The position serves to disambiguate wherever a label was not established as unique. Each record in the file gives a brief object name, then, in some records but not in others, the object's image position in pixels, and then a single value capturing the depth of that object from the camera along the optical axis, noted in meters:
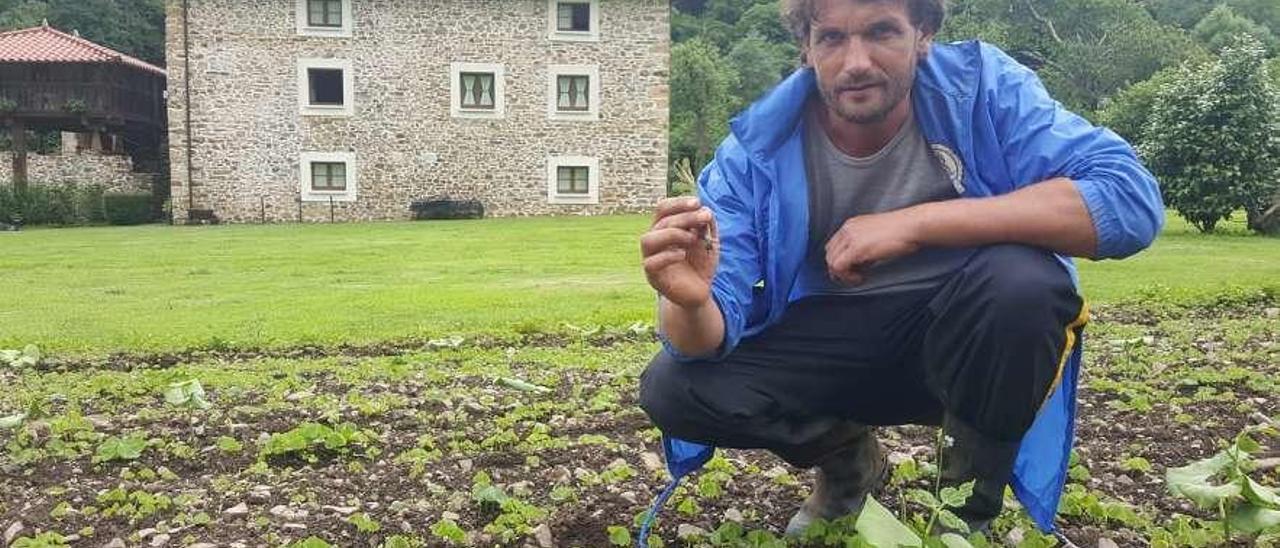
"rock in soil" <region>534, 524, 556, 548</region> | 2.40
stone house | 25.39
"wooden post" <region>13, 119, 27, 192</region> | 27.97
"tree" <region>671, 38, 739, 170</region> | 40.97
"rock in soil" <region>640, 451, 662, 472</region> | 3.03
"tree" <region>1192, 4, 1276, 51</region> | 51.16
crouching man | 2.01
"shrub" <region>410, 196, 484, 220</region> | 25.42
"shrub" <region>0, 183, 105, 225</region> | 25.89
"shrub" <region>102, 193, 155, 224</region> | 26.80
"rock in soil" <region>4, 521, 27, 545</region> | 2.44
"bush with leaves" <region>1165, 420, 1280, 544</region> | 1.87
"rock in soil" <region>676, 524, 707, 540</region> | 2.44
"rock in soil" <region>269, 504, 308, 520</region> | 2.58
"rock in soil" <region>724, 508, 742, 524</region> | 2.57
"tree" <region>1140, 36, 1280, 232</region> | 15.80
